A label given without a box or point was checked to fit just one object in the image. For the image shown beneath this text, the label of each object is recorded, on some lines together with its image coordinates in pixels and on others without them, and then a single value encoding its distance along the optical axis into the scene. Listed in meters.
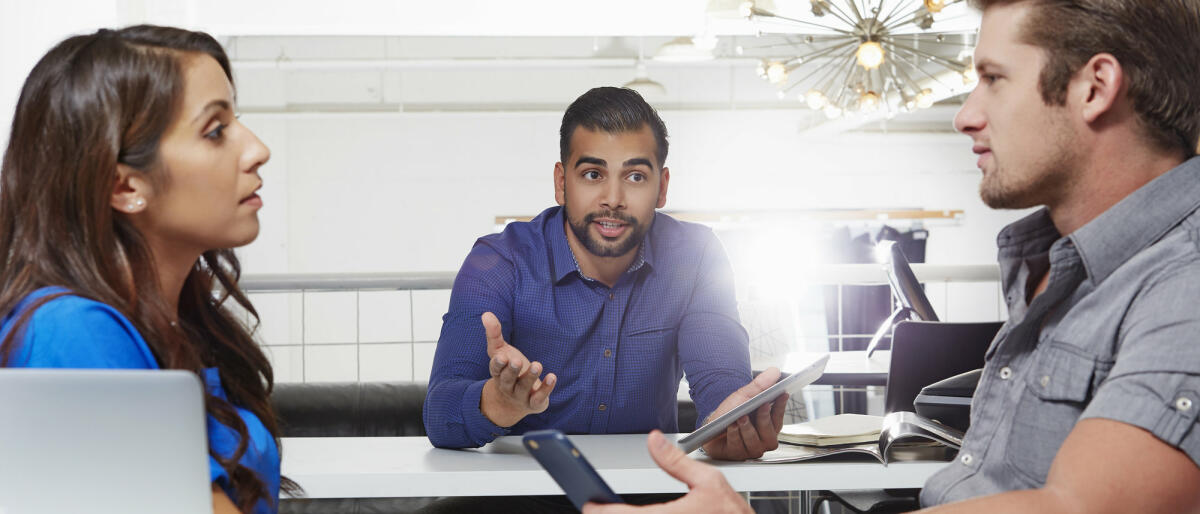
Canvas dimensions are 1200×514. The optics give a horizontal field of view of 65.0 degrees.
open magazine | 1.36
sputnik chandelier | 4.54
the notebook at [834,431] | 1.49
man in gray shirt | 0.89
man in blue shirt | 1.96
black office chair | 1.96
